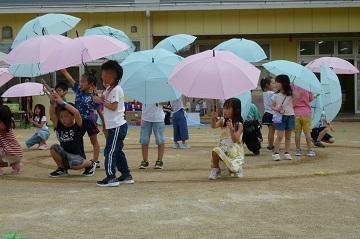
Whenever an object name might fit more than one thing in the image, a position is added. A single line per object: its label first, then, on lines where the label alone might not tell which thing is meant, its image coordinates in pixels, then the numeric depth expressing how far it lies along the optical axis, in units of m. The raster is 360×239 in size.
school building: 23.30
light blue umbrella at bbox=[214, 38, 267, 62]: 11.23
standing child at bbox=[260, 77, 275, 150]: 11.55
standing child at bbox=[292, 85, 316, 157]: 10.55
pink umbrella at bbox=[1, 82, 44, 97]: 12.70
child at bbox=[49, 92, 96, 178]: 8.28
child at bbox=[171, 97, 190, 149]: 12.62
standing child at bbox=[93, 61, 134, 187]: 7.43
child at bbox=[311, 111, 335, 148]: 12.44
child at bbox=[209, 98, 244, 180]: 7.97
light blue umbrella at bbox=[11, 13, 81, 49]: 9.62
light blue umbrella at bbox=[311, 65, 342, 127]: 11.61
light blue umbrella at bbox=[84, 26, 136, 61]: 12.05
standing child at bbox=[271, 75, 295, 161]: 10.05
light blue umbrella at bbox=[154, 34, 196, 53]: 12.45
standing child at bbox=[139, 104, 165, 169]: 9.11
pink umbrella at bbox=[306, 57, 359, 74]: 12.31
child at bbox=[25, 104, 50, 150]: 12.70
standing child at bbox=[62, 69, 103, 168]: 8.63
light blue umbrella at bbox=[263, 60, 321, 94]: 9.84
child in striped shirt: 8.61
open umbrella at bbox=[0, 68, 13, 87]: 11.10
